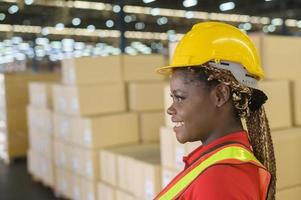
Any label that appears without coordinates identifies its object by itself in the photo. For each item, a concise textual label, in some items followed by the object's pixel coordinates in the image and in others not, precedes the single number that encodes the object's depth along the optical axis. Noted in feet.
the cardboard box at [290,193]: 8.12
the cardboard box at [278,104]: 9.36
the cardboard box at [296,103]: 10.08
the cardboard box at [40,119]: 19.77
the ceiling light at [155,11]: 50.92
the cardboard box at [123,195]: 12.46
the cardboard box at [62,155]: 17.04
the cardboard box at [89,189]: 14.93
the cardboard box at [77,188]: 15.98
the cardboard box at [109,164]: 13.50
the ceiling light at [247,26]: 66.08
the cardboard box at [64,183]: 17.08
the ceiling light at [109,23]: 65.28
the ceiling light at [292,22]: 64.69
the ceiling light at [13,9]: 46.60
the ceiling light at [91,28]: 68.62
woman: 3.63
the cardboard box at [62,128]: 16.69
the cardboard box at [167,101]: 10.20
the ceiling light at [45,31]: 62.20
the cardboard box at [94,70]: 15.72
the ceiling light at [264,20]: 61.10
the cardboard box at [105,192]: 13.67
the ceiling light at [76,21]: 60.04
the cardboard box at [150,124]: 16.01
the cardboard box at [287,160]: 8.09
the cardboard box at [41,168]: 19.74
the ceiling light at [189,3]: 49.39
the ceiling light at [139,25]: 68.76
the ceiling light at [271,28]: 68.74
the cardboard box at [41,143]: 19.80
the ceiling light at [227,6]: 52.42
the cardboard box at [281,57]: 10.16
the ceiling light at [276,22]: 60.95
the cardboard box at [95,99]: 15.52
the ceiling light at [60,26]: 56.31
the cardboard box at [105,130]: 14.94
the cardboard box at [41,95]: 20.68
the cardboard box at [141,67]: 16.61
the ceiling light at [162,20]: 59.96
